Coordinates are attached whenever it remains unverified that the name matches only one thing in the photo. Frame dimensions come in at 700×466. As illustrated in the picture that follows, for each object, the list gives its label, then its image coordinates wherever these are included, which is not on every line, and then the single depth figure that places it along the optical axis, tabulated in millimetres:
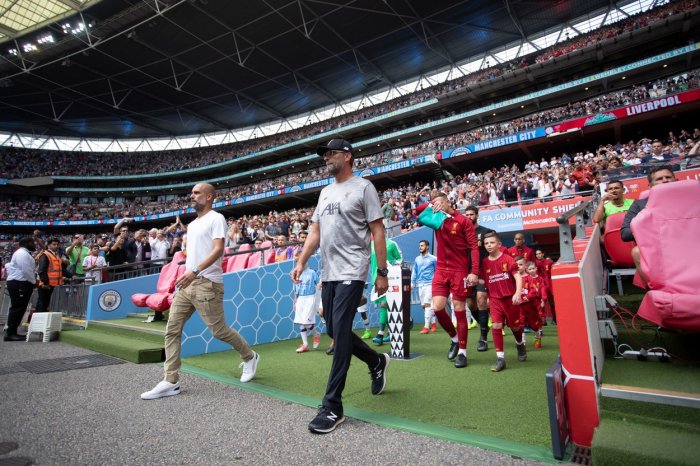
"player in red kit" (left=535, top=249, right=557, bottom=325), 6422
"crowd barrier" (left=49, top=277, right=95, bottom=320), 7767
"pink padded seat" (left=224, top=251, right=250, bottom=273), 7960
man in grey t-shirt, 2393
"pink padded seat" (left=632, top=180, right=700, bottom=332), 1805
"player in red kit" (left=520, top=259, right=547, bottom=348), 4477
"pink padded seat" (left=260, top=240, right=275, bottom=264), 7838
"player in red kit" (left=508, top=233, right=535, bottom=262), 5825
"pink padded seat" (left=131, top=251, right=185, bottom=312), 5750
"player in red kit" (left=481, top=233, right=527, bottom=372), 3844
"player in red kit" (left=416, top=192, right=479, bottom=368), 3883
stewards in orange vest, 7426
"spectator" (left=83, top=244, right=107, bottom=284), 8447
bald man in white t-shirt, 3240
